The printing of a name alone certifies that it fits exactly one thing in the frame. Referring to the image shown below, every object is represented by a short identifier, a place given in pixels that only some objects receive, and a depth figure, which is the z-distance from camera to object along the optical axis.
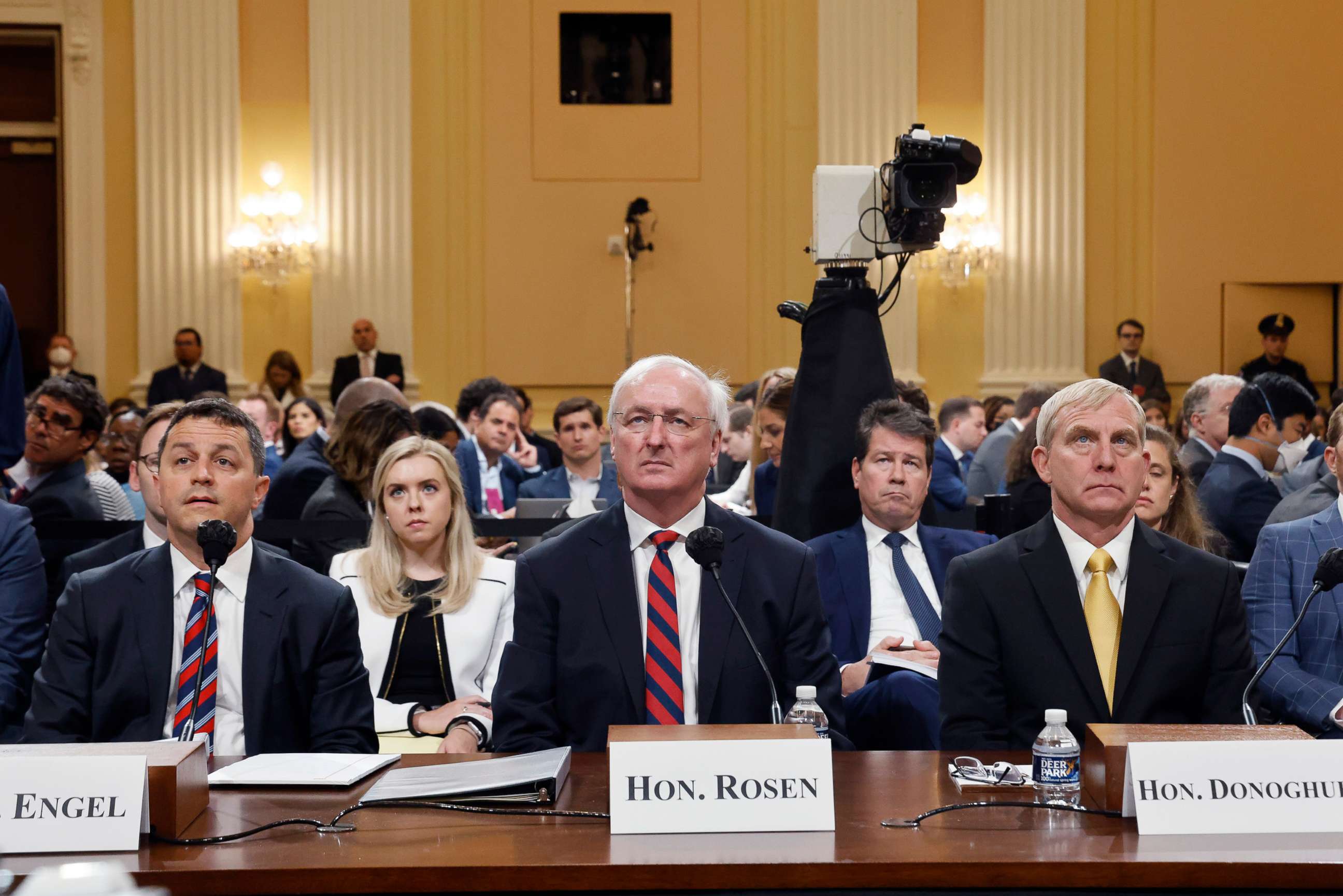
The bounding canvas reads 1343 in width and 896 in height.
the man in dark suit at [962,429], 7.31
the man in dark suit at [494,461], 6.28
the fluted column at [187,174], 10.60
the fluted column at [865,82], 10.87
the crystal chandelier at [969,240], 10.83
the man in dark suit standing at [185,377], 10.31
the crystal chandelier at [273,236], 10.59
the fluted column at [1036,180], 10.88
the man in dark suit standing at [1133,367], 10.53
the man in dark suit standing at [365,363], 10.47
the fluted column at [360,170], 10.69
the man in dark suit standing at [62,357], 10.30
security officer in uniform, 10.73
